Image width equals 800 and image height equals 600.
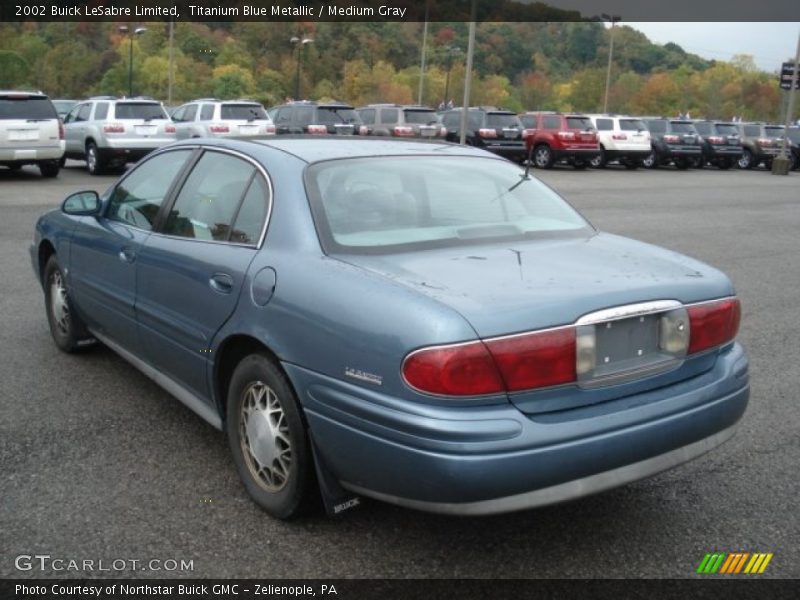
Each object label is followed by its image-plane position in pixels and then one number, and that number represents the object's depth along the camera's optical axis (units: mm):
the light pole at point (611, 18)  57812
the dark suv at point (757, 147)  34438
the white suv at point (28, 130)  17359
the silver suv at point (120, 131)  19688
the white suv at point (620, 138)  29516
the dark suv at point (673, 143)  31594
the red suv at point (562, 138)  27609
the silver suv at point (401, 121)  27031
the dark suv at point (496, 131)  27469
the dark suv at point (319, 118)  24328
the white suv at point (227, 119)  21234
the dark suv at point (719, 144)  32938
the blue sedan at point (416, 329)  2744
